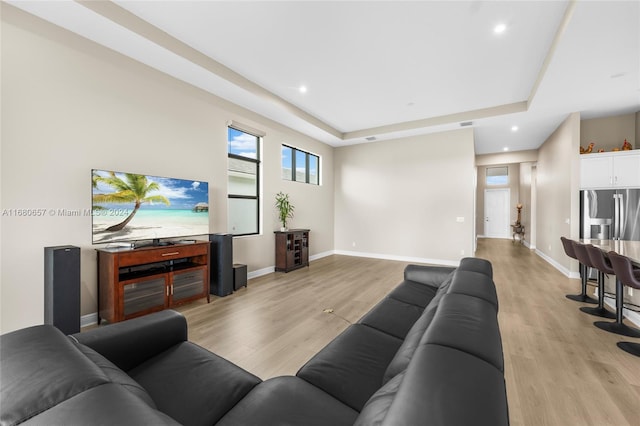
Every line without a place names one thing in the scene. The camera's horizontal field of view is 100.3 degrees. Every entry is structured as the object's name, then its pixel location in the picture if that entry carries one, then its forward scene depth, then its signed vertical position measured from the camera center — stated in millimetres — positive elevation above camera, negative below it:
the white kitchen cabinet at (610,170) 4516 +760
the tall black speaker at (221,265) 3883 -771
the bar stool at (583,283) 3611 -966
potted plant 5590 +122
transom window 11094 +1593
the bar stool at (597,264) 2947 -585
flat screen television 2879 +62
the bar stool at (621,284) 2451 -664
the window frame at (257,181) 4869 +613
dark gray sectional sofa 590 -490
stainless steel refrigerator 4387 -10
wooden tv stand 2812 -771
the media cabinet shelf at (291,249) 5398 -770
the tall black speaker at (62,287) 2426 -696
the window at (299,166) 6027 +1152
